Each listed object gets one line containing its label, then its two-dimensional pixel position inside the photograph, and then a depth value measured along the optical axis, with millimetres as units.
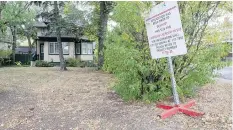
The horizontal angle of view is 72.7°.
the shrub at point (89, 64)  15120
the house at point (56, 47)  15782
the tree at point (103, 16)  10271
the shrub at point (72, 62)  14961
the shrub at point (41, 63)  14681
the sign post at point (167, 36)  3090
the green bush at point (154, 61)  3560
